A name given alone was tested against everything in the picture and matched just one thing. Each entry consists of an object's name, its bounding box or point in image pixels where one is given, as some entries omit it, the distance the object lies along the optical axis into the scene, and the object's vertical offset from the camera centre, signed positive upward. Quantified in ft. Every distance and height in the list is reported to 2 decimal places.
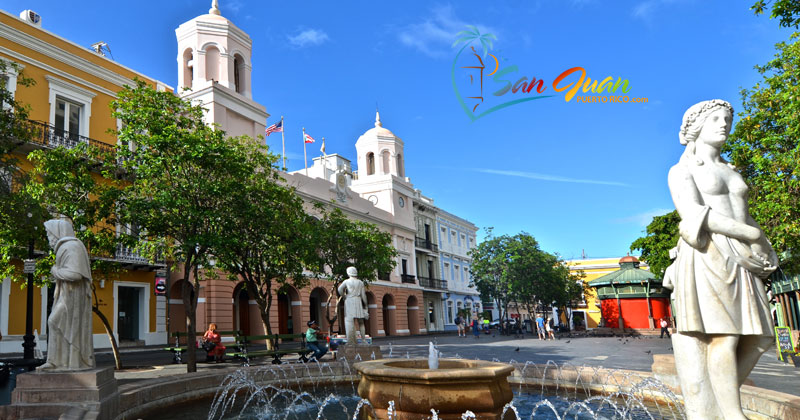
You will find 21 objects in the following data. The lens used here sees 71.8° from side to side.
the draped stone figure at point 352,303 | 39.34 +0.16
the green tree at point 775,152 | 38.60 +10.09
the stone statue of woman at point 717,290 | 11.12 -0.20
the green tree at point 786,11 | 32.55 +15.50
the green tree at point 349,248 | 73.20 +7.64
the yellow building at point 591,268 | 232.12 +9.05
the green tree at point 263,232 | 44.70 +7.24
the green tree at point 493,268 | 136.05 +6.82
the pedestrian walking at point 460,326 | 129.90 -6.69
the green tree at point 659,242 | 93.40 +7.66
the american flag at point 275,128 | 102.27 +33.26
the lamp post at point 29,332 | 41.88 -0.40
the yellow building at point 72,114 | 62.44 +26.20
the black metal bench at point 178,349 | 48.20 -2.78
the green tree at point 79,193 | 39.65 +9.48
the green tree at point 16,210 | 37.68 +8.01
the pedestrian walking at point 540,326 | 100.96 -6.01
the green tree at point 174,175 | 40.06 +10.69
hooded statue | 19.34 +0.62
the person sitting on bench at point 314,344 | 47.26 -3.06
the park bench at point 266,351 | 46.16 -3.41
